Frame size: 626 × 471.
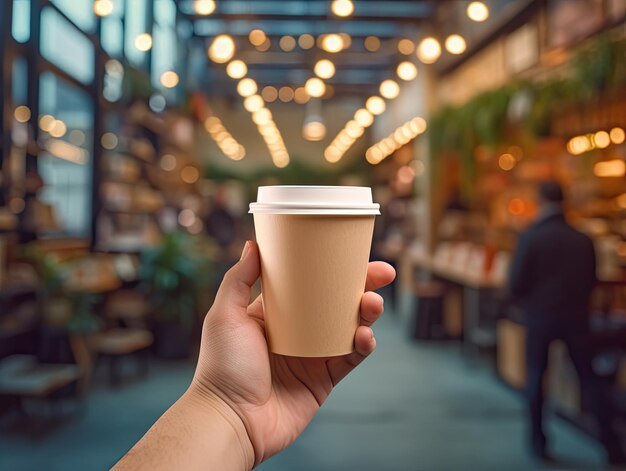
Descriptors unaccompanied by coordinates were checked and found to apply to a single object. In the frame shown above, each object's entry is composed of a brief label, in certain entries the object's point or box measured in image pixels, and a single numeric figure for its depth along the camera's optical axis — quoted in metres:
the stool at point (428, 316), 7.15
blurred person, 3.62
